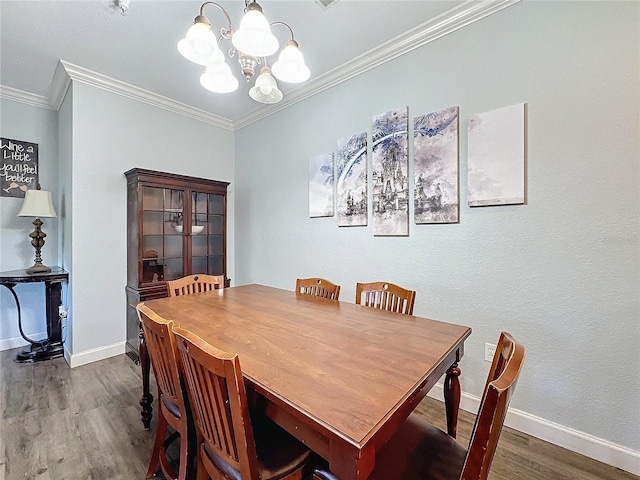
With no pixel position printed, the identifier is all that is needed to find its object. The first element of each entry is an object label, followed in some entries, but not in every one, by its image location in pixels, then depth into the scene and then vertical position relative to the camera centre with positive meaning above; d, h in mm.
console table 2664 -808
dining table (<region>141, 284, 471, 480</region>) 721 -438
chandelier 1271 +904
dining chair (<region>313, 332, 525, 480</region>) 680 -742
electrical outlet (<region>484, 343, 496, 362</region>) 1882 -737
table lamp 2729 +248
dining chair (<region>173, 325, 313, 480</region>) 822 -621
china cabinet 2826 +78
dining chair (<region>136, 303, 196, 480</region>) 1136 -686
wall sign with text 2941 +741
